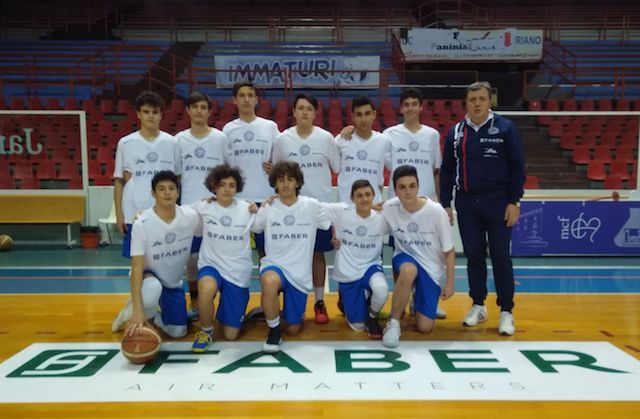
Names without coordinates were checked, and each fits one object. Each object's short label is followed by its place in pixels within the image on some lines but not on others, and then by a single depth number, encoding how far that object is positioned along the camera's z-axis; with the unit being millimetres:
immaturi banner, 12773
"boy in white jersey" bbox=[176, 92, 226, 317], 4316
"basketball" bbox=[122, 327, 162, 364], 3467
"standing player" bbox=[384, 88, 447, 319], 4438
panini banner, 13719
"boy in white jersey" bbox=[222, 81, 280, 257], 4430
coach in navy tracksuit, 4023
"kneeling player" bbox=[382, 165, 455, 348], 3982
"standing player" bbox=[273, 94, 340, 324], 4386
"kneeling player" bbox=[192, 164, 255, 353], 3947
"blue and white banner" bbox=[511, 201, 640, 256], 7418
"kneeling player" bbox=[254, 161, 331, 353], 3984
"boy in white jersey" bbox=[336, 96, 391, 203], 4438
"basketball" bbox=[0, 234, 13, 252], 7921
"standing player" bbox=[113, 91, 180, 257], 4164
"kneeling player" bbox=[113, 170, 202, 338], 3756
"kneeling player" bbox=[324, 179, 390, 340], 4180
